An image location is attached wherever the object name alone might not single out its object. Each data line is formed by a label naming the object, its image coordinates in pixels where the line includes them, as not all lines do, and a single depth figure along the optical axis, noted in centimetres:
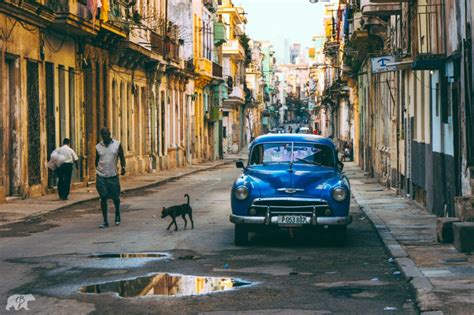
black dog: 1800
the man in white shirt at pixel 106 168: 1906
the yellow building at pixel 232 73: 8812
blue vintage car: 1518
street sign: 2538
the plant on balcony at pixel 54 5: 2895
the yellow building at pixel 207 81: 6425
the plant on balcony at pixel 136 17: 4193
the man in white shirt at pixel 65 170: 2667
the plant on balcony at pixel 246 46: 9482
